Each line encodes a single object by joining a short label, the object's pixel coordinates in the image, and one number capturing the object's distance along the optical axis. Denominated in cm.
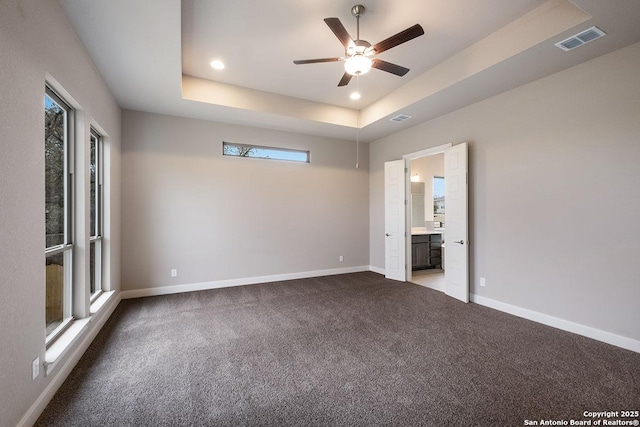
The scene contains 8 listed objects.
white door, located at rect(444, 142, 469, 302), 411
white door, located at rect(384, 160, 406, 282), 539
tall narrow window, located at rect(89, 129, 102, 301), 336
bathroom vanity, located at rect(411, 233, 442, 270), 611
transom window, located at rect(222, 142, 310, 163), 500
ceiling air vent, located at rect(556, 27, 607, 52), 246
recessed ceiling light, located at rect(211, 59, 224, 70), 358
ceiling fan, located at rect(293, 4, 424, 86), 234
